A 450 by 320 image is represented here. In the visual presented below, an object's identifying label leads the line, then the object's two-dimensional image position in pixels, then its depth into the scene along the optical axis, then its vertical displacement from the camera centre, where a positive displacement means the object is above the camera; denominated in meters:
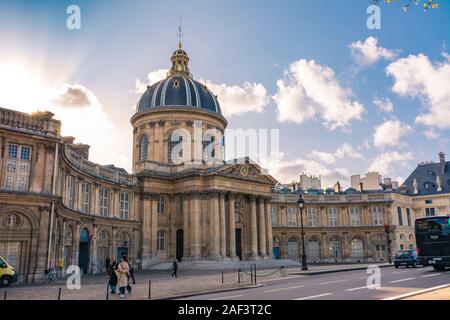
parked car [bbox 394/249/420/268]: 35.38 -1.34
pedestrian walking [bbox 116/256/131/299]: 18.70 -1.26
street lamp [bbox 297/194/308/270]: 35.38 -1.12
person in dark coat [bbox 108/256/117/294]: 19.97 -1.45
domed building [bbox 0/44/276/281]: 27.36 +4.81
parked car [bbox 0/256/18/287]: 23.72 -1.45
